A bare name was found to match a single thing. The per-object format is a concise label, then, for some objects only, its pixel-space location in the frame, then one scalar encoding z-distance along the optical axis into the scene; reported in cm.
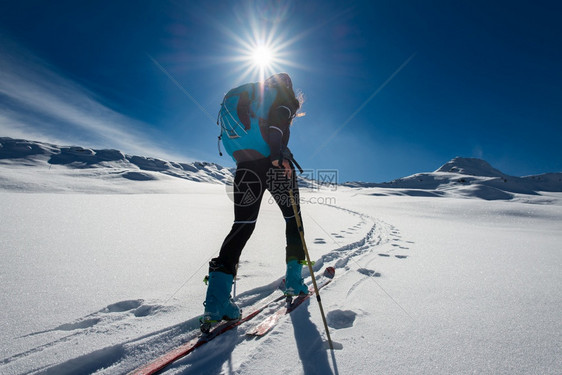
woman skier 201
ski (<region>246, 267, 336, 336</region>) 186
